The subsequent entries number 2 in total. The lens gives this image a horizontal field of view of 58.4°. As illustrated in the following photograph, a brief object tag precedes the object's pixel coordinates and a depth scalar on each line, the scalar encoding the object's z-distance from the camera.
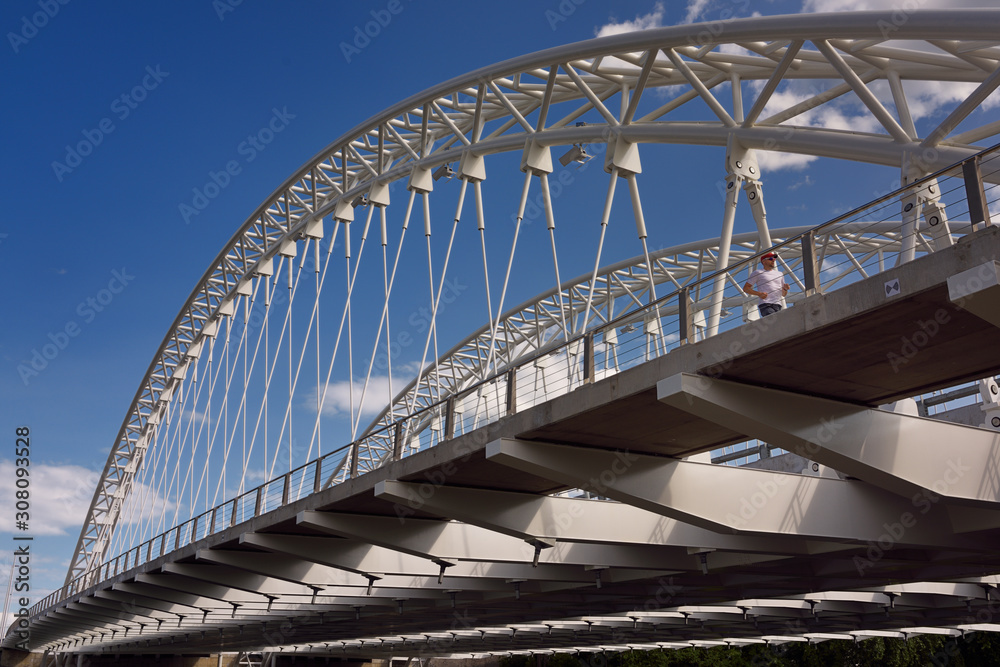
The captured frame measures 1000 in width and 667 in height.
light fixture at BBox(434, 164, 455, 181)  28.89
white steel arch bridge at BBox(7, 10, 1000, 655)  13.96
